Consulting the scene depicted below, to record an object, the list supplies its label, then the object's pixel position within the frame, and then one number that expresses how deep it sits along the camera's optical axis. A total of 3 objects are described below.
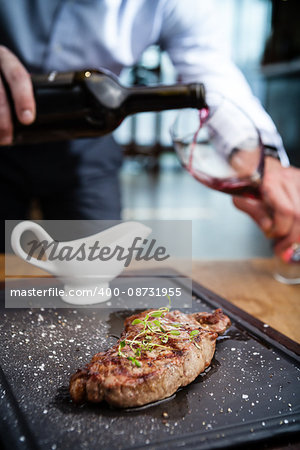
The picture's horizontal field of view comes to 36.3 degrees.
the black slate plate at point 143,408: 0.57
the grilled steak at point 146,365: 0.63
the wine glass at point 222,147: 1.16
